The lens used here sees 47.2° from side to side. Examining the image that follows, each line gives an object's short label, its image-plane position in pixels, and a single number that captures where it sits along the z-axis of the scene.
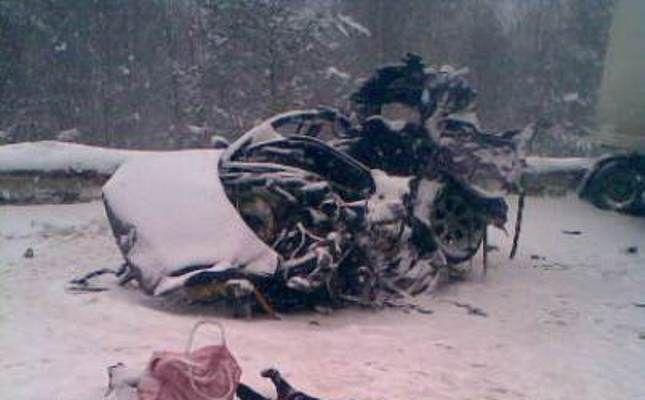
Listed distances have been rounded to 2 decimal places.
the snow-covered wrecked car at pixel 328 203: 6.05
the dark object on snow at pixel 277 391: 3.99
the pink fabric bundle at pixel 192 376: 3.67
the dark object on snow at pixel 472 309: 7.04
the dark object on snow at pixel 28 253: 7.79
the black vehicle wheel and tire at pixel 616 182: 12.34
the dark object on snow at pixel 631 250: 9.91
